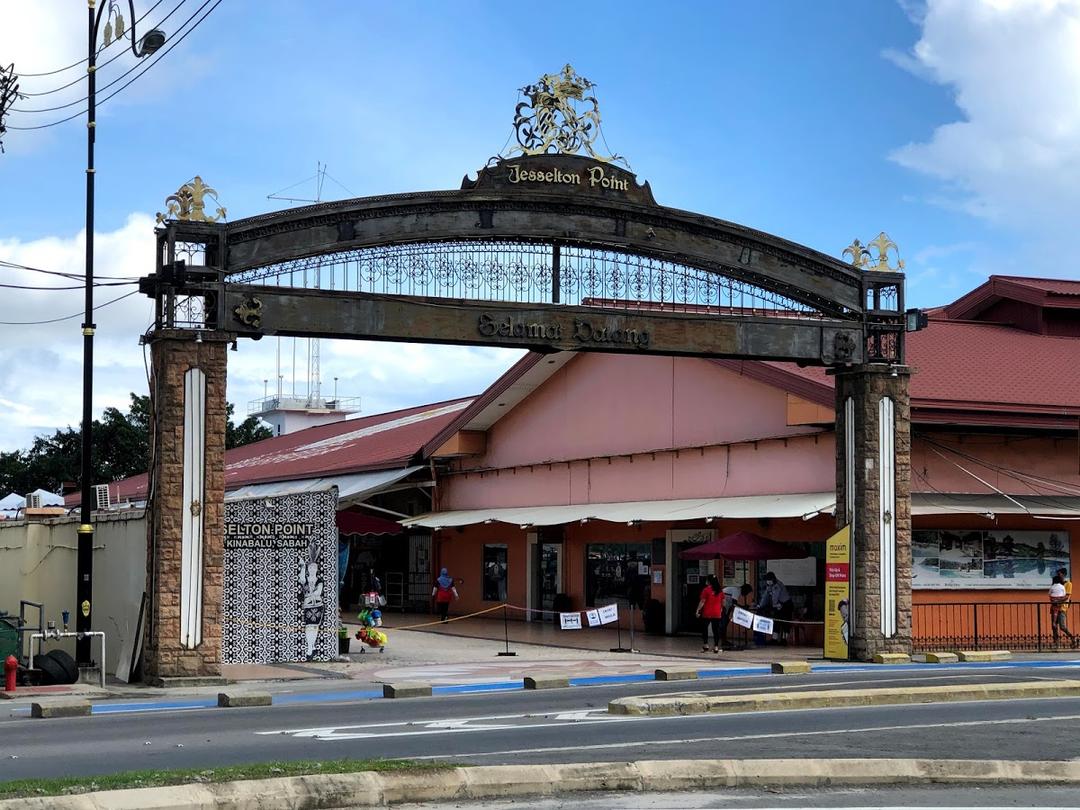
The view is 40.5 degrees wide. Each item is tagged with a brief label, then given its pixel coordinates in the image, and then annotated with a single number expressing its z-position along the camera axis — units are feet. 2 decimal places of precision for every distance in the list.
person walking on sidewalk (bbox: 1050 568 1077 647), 90.89
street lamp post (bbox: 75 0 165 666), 73.05
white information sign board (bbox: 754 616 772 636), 89.04
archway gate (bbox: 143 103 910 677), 70.38
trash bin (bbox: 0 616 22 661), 70.79
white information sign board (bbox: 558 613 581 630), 94.64
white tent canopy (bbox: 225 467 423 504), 129.08
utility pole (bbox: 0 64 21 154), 65.72
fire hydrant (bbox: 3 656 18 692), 65.92
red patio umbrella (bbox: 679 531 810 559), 93.86
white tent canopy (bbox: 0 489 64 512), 114.62
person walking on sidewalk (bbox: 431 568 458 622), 124.98
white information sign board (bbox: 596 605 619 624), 92.53
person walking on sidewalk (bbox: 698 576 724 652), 90.58
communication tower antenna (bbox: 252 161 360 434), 288.51
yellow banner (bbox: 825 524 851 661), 84.02
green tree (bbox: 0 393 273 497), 219.20
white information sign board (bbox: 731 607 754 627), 88.94
